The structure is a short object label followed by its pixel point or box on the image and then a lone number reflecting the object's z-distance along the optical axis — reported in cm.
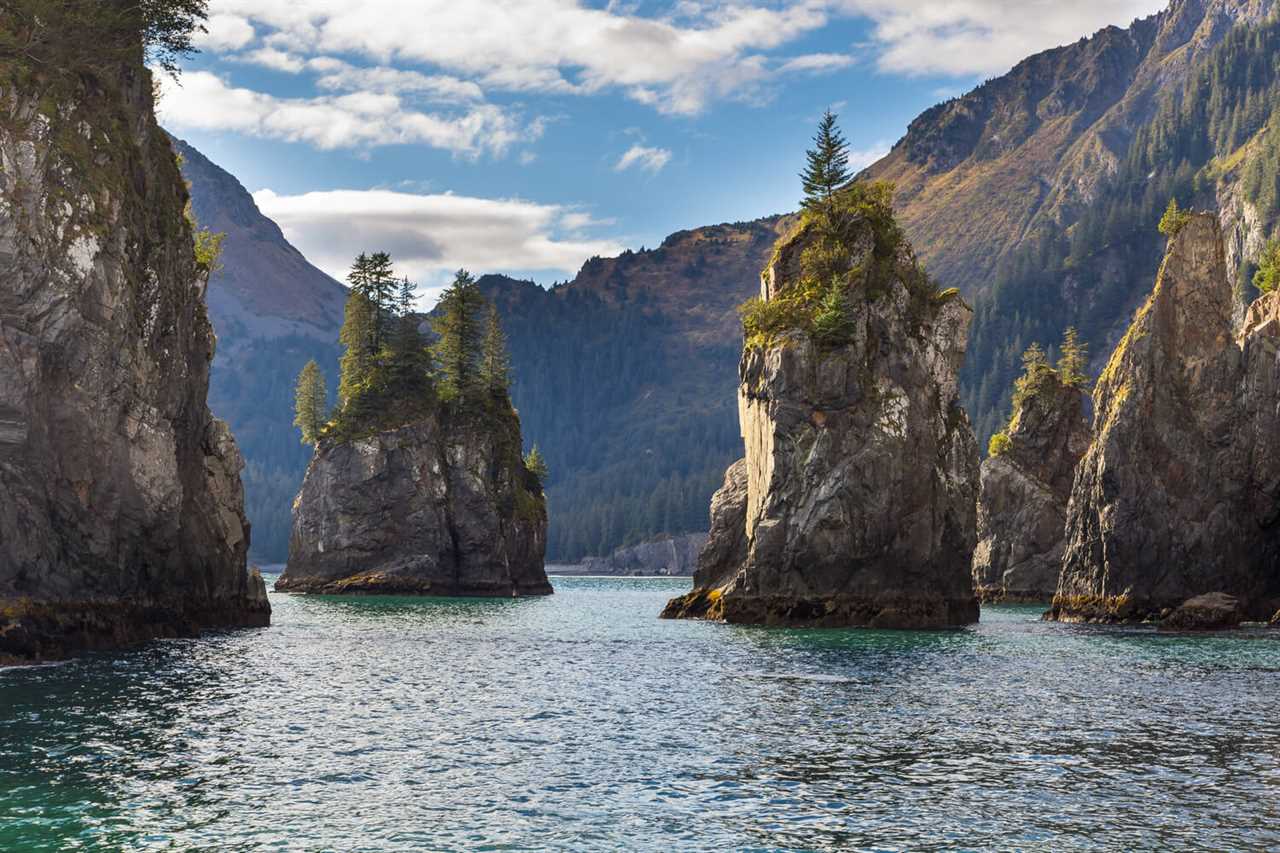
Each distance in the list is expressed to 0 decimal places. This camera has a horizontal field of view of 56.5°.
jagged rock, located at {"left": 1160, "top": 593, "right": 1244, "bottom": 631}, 8406
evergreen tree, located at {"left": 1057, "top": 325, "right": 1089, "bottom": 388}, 15412
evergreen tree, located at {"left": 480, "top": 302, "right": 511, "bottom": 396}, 15050
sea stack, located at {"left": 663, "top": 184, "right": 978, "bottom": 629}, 8081
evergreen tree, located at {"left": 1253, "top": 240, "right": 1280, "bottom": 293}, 10812
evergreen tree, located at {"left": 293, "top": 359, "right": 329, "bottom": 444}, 16075
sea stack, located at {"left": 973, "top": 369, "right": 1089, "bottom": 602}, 13812
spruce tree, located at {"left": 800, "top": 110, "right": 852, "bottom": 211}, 9225
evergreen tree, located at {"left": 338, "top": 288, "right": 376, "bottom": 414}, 14000
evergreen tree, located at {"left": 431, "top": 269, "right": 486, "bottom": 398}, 14588
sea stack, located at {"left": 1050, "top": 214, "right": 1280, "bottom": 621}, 8944
